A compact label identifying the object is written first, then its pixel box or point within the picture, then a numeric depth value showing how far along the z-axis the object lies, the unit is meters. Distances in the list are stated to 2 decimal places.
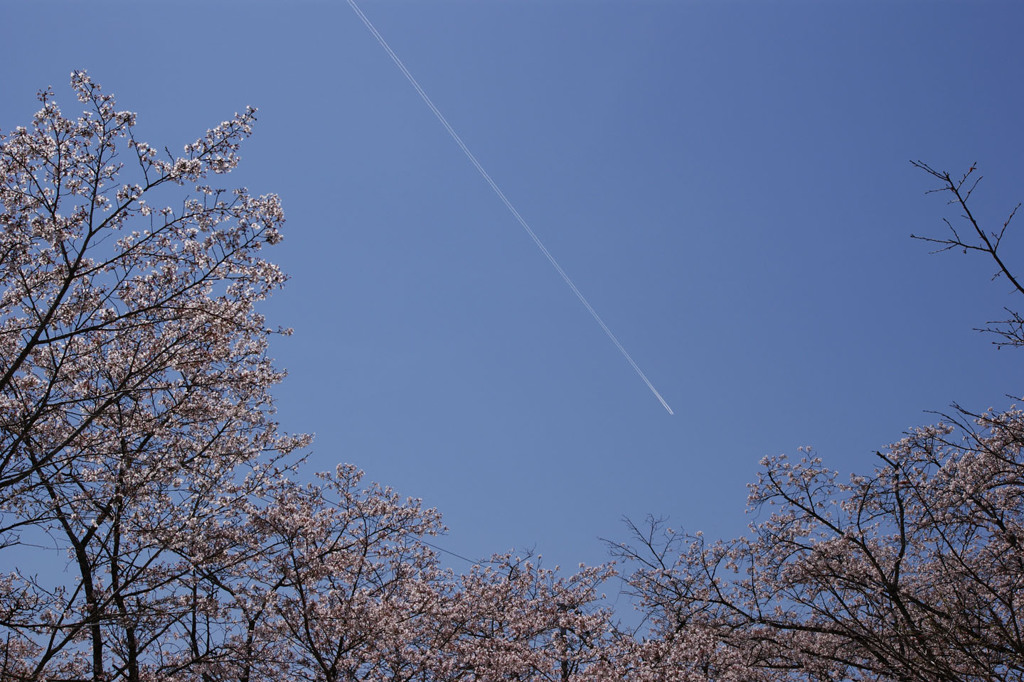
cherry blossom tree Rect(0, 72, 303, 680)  8.34
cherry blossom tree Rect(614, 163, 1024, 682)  5.70
